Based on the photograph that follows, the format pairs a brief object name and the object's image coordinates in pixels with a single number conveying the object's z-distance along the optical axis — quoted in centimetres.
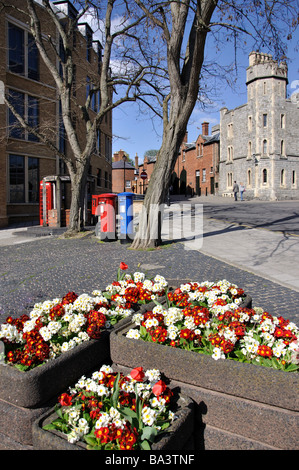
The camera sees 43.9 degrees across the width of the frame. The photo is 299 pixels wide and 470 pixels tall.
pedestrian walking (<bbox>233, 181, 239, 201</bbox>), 3593
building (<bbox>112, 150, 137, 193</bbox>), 6245
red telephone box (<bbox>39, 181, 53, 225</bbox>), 1642
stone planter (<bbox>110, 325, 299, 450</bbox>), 212
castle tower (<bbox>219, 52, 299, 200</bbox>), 4322
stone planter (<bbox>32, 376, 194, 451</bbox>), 194
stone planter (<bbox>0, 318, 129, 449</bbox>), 227
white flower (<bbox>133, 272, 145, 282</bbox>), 428
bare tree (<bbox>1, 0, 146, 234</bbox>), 1330
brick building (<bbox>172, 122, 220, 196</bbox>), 5306
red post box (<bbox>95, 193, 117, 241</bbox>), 1200
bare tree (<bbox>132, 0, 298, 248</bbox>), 861
